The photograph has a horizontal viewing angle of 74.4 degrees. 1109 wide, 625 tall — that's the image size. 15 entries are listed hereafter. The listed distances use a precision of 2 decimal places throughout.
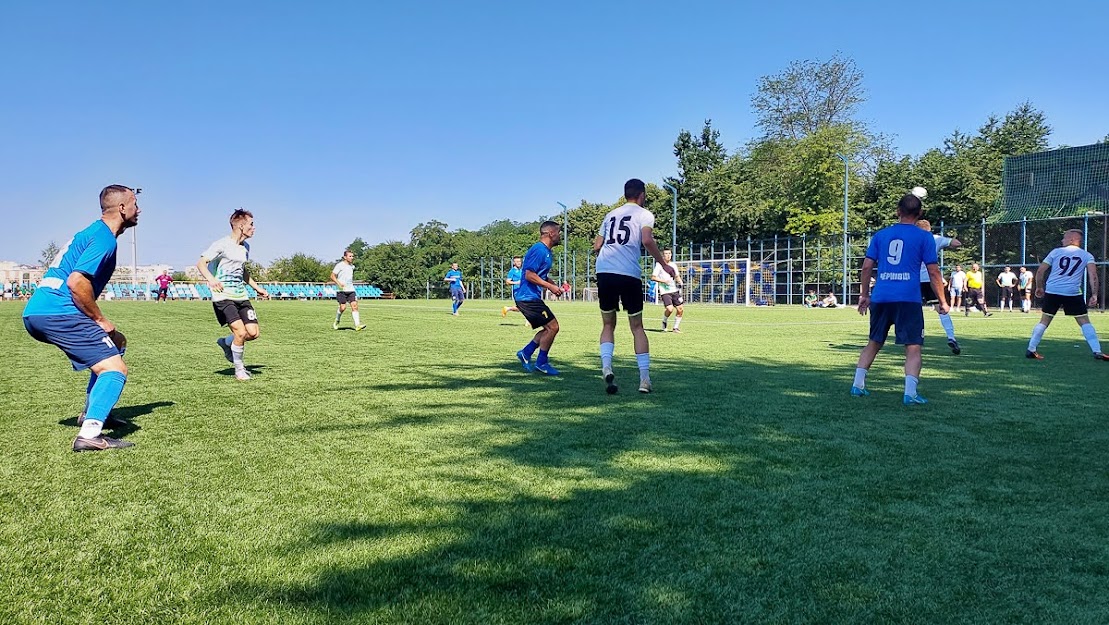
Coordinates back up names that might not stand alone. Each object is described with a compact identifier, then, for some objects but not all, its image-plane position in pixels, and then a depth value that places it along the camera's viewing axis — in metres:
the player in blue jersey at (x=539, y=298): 8.97
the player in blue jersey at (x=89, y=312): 4.67
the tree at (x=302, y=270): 93.00
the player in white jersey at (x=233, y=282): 8.54
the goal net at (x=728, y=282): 46.28
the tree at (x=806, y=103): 54.25
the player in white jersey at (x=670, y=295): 16.61
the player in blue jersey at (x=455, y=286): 27.00
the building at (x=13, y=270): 146.21
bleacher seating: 68.94
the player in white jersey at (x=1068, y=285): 10.35
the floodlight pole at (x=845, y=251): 38.34
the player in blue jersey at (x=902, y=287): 6.73
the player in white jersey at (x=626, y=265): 7.15
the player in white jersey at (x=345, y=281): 18.28
